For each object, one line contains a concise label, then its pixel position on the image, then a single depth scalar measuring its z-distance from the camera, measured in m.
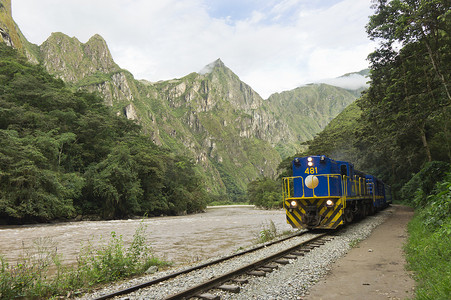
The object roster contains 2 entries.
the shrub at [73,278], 5.41
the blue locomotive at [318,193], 12.63
